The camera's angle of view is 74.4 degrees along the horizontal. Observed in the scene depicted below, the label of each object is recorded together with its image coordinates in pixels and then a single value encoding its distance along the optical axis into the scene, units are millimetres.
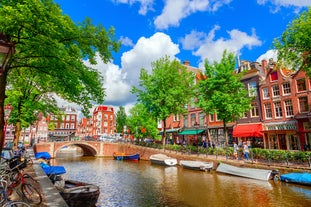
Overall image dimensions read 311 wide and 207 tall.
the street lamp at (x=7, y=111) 12702
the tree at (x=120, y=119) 65688
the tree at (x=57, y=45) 6023
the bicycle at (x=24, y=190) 7773
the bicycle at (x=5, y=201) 5117
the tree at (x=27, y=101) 15408
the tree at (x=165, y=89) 31094
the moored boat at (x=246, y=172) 17578
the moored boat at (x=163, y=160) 28325
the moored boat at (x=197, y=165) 22970
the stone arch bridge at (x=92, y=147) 46562
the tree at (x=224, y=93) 22916
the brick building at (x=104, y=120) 88625
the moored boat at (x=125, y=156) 37241
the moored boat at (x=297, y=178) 14992
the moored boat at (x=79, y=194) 10331
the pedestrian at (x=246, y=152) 21569
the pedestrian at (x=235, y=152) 22948
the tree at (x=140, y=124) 42938
